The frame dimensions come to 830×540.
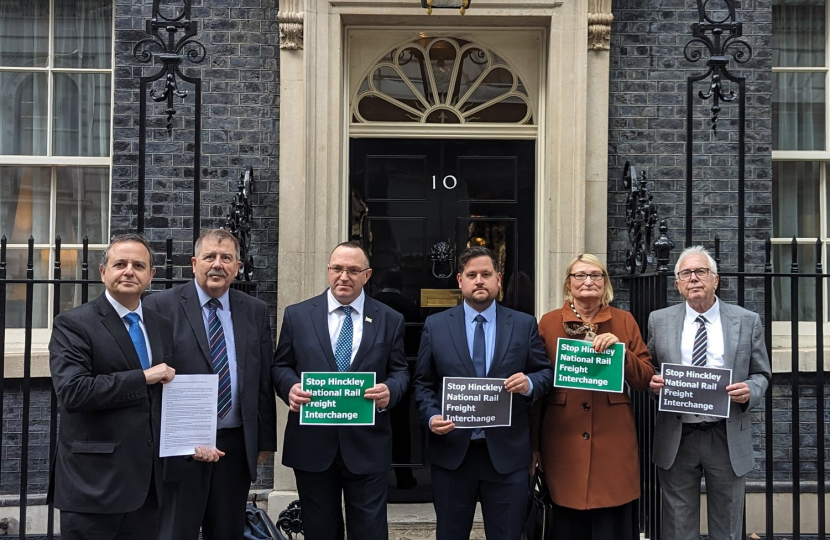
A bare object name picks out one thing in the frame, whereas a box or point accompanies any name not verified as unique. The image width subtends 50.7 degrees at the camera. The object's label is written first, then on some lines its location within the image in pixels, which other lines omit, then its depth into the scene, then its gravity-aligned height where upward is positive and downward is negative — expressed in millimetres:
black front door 6945 +483
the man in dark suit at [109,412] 3895 -637
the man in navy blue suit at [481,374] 4508 -607
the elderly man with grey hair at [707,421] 4598 -754
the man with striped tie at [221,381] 4273 -540
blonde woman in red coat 4562 -821
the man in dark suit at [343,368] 4449 -580
